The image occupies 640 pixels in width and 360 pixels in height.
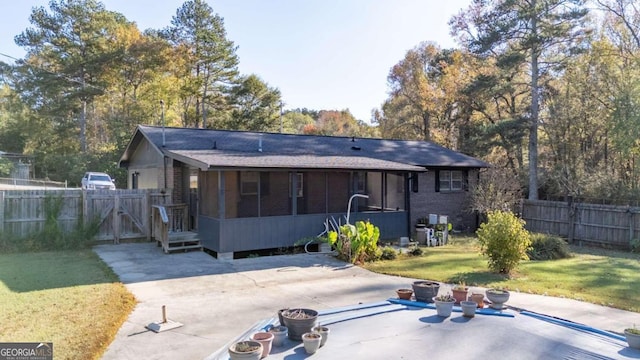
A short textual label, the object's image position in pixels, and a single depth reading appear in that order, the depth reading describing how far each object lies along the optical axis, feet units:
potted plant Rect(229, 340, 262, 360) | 12.97
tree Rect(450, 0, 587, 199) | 62.08
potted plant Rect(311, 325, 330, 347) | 15.38
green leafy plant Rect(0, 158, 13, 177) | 109.91
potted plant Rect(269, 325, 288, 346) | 15.20
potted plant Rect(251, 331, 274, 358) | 14.16
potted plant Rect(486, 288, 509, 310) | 19.88
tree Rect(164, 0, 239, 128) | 110.52
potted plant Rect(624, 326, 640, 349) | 15.48
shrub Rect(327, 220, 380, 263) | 35.78
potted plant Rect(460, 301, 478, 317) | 18.72
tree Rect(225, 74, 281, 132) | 115.65
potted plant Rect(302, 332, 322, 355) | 14.51
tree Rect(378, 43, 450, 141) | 100.17
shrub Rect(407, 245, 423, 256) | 39.27
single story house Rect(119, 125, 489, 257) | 37.96
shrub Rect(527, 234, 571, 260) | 38.83
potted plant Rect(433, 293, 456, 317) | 18.83
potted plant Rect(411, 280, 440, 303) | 21.02
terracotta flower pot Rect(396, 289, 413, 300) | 21.90
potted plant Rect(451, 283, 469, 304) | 20.84
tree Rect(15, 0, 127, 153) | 98.63
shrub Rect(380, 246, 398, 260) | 37.22
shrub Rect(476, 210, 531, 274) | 30.14
